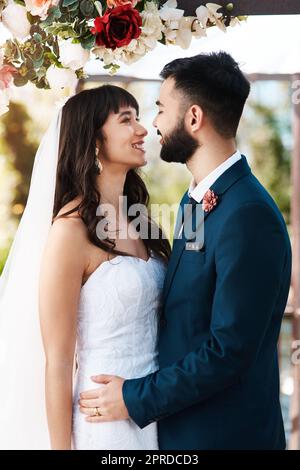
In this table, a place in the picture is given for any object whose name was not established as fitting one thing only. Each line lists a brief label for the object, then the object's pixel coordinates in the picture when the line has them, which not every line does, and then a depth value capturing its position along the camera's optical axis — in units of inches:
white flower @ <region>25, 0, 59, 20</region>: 85.0
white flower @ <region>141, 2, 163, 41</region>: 85.4
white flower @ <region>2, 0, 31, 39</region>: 87.0
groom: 77.8
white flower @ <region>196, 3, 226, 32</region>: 84.8
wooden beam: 85.7
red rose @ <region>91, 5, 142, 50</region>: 83.9
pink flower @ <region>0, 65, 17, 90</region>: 91.6
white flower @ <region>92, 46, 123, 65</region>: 86.8
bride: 84.8
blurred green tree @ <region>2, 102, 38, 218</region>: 249.1
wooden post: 143.6
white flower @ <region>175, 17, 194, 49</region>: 86.9
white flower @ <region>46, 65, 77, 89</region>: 89.7
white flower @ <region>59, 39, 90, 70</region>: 87.2
